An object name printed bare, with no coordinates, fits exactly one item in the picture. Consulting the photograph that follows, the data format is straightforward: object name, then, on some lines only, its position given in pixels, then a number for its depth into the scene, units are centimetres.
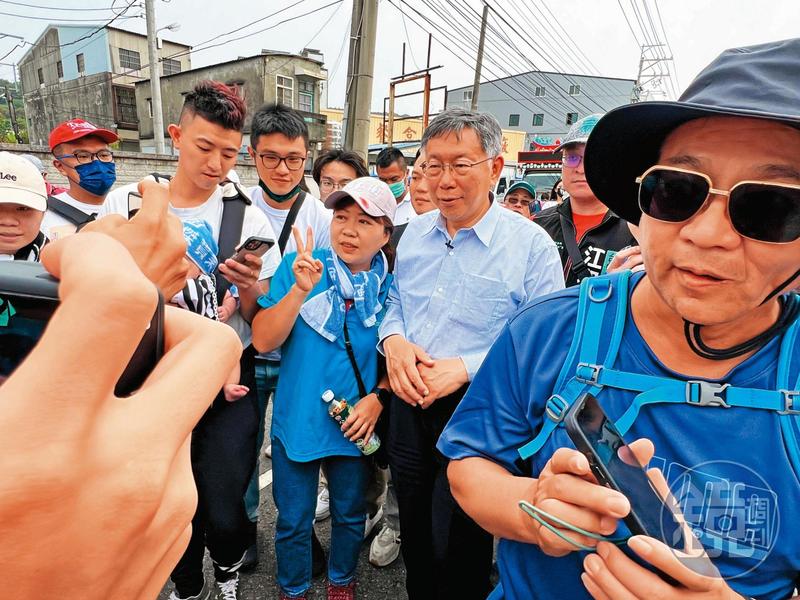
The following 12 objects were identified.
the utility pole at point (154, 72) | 1489
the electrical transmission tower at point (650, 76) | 3089
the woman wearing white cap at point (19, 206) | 197
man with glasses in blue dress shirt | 192
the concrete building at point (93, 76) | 2734
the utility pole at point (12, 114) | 2891
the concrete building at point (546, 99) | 3550
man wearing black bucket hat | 75
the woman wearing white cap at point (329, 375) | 198
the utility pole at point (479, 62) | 1670
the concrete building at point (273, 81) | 2241
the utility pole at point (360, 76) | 619
